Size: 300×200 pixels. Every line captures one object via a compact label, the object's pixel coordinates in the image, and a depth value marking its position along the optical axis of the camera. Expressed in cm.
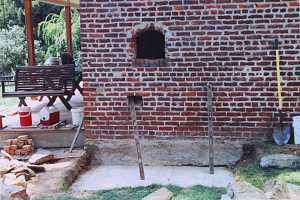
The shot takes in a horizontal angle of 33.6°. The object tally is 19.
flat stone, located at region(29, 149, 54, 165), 704
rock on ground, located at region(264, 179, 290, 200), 496
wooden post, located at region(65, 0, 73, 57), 1427
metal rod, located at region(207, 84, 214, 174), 699
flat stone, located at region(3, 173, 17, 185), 567
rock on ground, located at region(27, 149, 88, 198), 614
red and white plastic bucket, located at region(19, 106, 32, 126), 829
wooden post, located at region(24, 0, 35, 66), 1114
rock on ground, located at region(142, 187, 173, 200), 559
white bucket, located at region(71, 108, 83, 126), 805
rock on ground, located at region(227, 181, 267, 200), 489
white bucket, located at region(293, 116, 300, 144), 686
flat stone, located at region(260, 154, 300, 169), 636
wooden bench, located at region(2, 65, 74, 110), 934
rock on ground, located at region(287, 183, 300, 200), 474
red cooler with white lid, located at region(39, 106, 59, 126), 823
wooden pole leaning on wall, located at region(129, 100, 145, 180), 683
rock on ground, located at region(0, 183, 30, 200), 448
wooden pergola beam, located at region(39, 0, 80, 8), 1361
